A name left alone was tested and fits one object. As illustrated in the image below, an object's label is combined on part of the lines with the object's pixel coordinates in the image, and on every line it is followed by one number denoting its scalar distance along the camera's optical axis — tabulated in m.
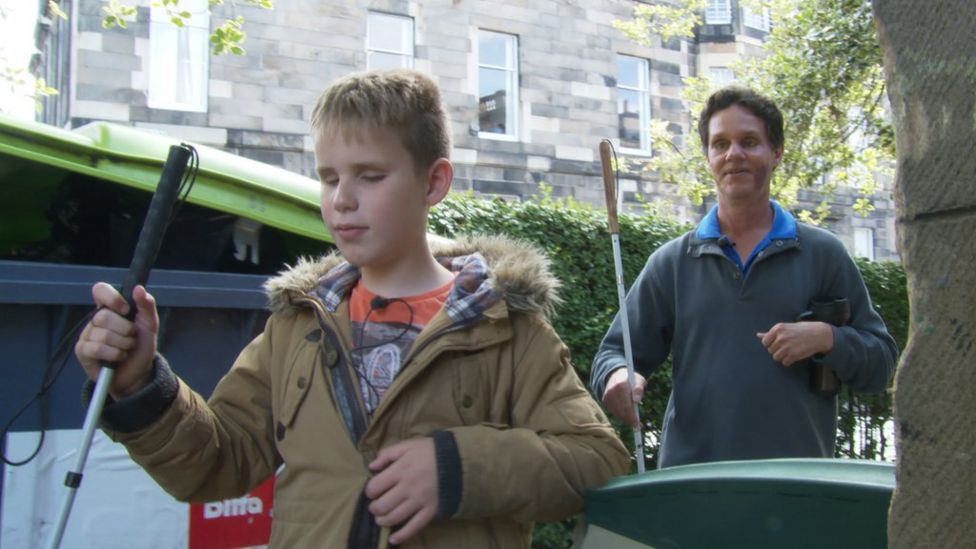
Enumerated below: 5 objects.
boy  1.64
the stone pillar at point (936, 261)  1.03
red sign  2.72
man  2.66
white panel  2.49
